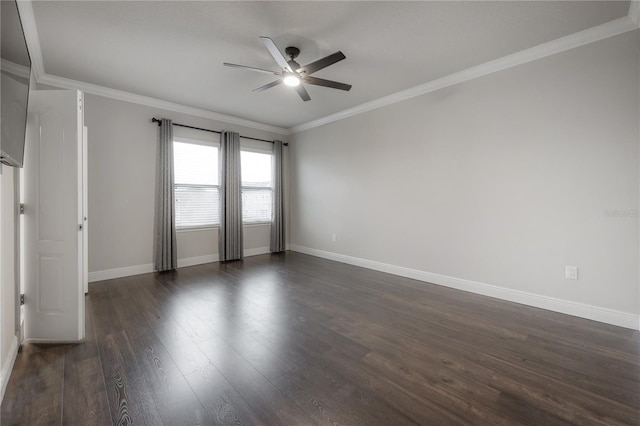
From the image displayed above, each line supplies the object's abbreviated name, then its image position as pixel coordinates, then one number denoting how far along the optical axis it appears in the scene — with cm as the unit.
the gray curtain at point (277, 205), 602
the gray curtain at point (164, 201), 442
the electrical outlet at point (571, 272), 279
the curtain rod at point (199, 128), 439
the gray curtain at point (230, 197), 514
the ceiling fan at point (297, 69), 248
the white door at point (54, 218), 215
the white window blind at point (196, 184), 473
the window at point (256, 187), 565
